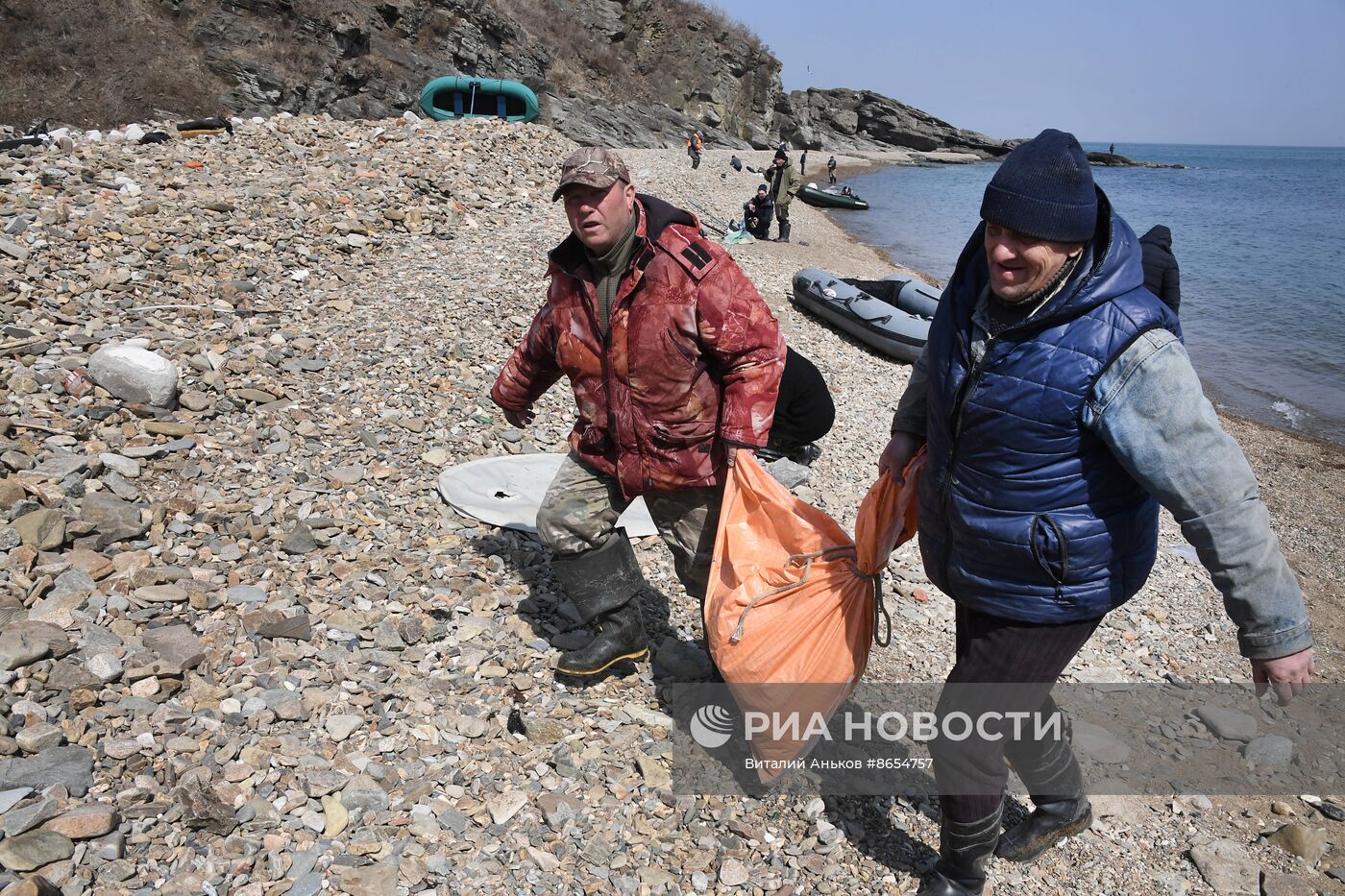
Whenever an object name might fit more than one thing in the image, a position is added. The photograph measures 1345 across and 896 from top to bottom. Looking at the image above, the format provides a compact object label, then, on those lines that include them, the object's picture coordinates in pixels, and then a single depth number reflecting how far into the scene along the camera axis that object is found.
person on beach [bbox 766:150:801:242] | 17.22
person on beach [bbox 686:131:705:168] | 31.70
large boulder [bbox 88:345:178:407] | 4.99
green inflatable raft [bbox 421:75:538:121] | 25.95
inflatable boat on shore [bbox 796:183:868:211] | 30.56
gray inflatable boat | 10.02
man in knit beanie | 1.90
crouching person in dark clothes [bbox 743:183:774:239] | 17.72
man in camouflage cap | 2.87
